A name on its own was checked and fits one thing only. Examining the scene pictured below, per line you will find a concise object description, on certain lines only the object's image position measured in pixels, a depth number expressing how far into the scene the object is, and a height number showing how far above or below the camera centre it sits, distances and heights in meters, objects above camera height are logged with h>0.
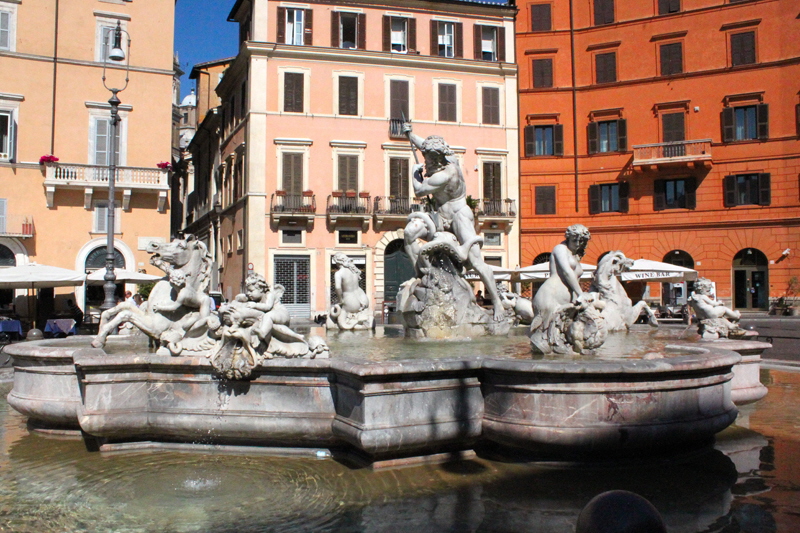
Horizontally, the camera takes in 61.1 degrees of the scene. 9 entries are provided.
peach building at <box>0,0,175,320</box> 24.78 +6.27
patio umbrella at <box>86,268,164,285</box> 16.89 +0.51
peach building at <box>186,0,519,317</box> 28.61 +7.54
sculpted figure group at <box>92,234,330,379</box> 4.81 -0.18
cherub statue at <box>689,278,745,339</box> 7.21 -0.22
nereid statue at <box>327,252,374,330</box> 9.30 -0.06
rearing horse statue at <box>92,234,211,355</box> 5.57 -0.04
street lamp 14.00 +1.62
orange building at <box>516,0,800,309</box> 28.44 +7.21
